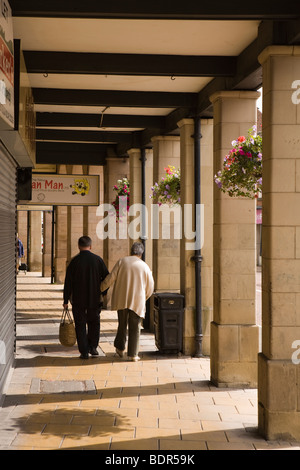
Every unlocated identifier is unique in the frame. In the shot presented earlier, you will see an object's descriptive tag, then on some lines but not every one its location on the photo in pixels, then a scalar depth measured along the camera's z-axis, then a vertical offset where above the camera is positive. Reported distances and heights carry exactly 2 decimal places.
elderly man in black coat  9.62 -0.82
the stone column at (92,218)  20.08 +0.27
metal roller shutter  7.44 -0.40
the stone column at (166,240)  12.32 -0.20
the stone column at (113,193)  17.05 +0.82
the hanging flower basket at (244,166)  6.88 +0.59
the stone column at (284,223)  6.20 +0.04
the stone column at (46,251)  29.28 -0.94
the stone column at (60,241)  24.33 -0.46
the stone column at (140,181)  14.07 +0.92
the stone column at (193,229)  10.49 -0.01
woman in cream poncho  9.60 -0.85
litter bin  10.36 -1.35
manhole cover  7.83 -1.74
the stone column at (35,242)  34.56 -0.68
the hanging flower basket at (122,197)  16.08 +0.69
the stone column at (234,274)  8.29 -0.53
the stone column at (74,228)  22.42 -0.01
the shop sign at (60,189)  16.62 +0.88
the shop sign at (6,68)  4.80 +1.11
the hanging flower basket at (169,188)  11.30 +0.63
